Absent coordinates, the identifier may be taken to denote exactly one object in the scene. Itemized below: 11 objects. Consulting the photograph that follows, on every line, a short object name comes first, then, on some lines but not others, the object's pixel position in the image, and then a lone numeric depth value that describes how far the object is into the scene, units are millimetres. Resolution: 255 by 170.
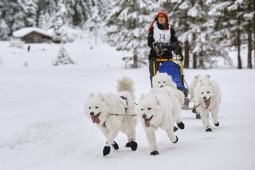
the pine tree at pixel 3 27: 110937
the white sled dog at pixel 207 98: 14187
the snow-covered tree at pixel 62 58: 80250
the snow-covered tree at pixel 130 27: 60906
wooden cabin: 119150
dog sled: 17250
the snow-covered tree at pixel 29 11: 118031
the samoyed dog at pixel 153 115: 11219
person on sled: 17359
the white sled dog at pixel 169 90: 12828
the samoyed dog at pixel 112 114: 11984
